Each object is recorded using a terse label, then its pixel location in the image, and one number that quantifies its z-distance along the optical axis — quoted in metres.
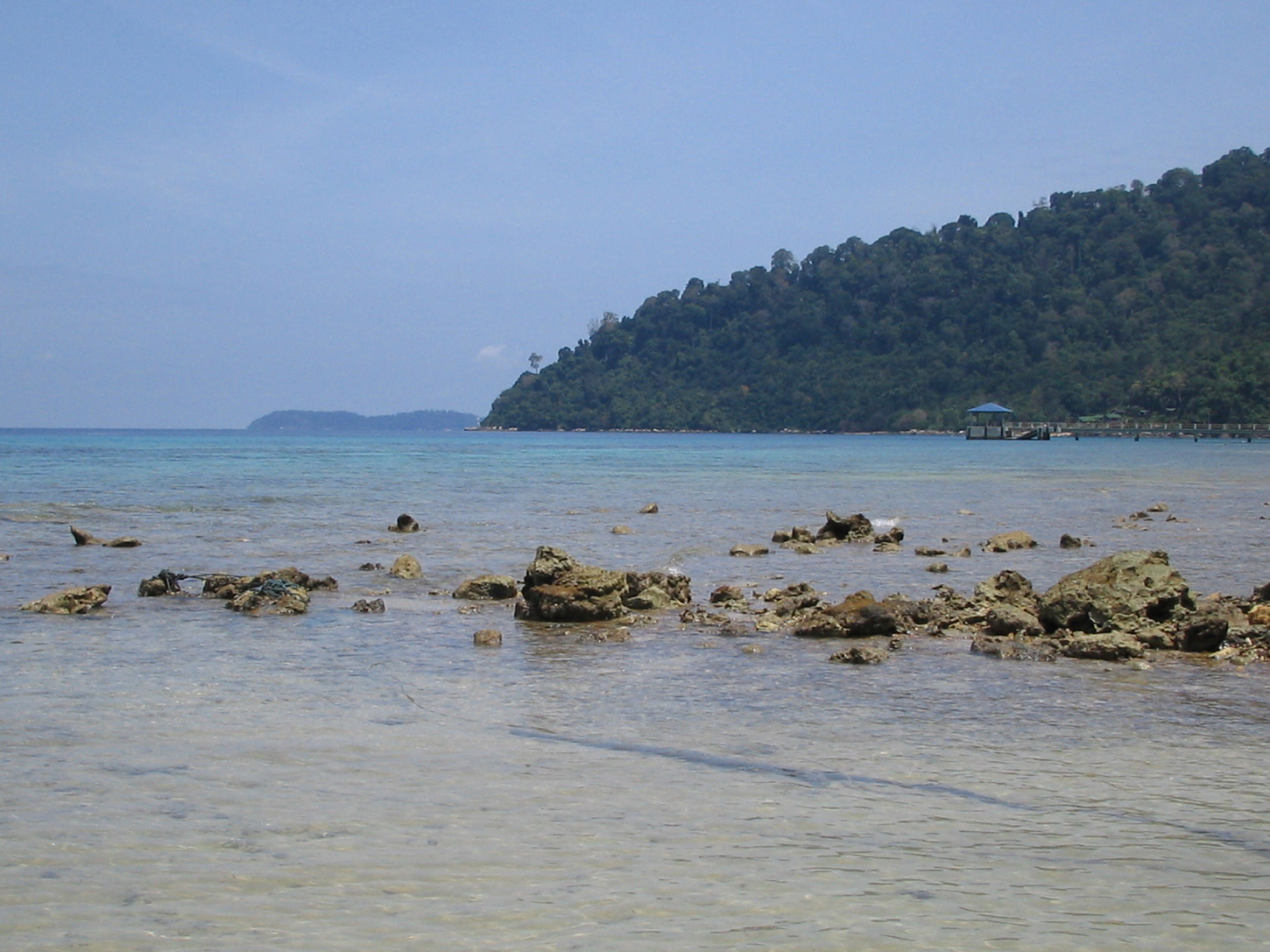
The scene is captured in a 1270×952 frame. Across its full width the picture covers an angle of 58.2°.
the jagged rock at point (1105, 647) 11.11
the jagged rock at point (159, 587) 15.16
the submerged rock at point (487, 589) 15.20
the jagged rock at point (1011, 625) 12.34
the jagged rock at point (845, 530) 23.59
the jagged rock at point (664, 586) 14.82
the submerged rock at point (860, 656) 10.95
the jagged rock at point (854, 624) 12.42
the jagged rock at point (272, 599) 13.84
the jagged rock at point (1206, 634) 11.35
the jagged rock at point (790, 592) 14.69
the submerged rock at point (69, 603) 13.45
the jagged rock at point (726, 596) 14.85
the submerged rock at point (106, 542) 21.62
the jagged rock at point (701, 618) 13.20
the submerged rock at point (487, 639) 11.78
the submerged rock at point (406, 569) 17.66
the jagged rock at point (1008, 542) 21.69
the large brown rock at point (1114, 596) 12.16
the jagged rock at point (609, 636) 12.23
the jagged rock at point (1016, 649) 11.27
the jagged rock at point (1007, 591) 13.62
